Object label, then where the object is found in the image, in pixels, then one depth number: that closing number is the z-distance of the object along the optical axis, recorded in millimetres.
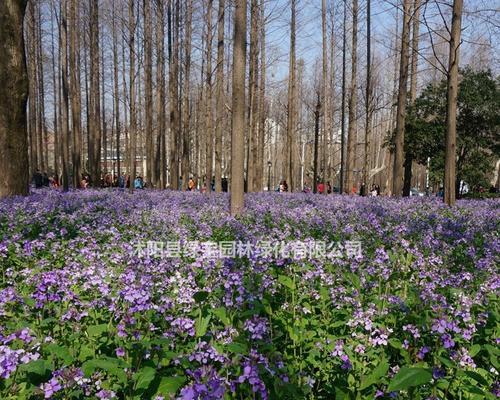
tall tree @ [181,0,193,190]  24516
